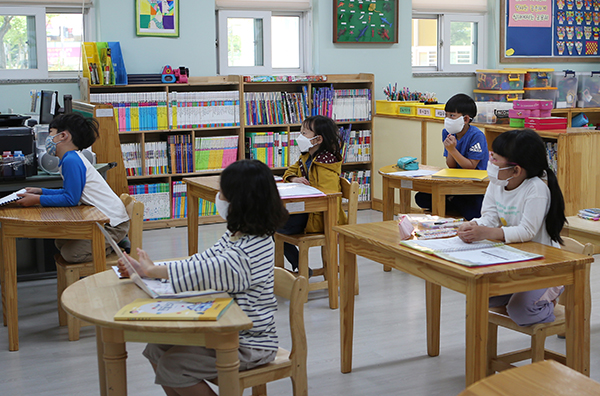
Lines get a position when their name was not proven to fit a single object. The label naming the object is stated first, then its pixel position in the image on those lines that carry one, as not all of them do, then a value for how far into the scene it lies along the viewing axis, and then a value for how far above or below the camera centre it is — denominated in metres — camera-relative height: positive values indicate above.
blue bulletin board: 7.18 +1.03
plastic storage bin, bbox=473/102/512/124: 5.50 +0.09
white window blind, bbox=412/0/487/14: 6.88 +1.25
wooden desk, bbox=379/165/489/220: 3.83 -0.38
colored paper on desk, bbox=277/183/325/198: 3.50 -0.36
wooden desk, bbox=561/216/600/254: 3.03 -0.51
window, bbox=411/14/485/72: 7.09 +0.89
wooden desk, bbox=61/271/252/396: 1.68 -0.54
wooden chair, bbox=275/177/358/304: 3.62 -0.65
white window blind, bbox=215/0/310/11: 6.15 +1.15
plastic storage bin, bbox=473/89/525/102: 6.59 +0.28
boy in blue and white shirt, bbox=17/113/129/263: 3.22 -0.32
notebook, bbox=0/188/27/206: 3.17 -0.35
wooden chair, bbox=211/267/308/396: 1.94 -0.72
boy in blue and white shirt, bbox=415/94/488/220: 4.12 -0.13
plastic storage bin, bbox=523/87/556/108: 6.64 +0.30
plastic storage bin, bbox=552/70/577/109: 6.73 +0.35
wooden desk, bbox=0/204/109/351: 2.92 -0.47
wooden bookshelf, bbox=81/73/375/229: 5.68 +0.21
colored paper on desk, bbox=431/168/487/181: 3.88 -0.31
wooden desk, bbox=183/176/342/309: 3.49 -0.44
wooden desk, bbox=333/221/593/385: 2.01 -0.50
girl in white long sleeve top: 2.32 -0.31
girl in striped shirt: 1.88 -0.43
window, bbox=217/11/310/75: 6.25 +0.81
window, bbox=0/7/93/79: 5.58 +0.74
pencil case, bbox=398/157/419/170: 4.25 -0.26
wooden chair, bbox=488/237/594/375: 2.34 -0.76
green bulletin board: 6.42 +1.02
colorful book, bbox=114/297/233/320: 1.70 -0.49
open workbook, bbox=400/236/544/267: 2.09 -0.43
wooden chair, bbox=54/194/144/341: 3.17 -0.68
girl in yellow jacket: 3.77 -0.23
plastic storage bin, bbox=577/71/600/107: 6.82 +0.33
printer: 3.72 -0.15
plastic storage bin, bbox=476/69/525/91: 6.58 +0.45
